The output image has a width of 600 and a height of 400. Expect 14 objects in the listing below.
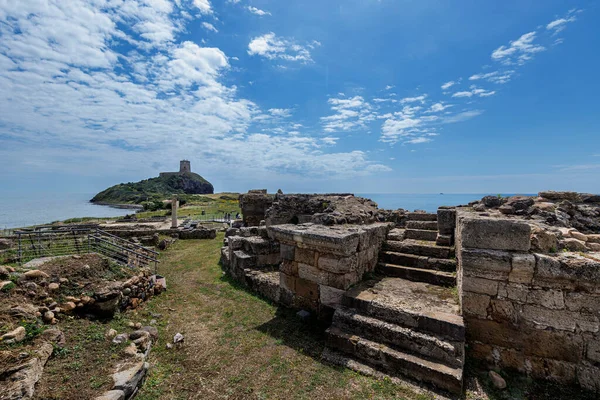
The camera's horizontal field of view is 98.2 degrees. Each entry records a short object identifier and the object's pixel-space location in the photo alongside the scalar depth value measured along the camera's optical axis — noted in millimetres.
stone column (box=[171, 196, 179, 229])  18486
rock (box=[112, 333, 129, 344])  4221
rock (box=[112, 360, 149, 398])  3209
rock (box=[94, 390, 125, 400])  2989
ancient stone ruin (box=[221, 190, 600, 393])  3420
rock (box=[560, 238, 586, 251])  3753
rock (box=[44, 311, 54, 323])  4391
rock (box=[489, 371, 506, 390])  3445
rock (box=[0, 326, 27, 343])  3514
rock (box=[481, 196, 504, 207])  6484
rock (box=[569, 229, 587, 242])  3990
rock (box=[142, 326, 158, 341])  4779
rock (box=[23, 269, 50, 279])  5089
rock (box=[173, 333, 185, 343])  4711
